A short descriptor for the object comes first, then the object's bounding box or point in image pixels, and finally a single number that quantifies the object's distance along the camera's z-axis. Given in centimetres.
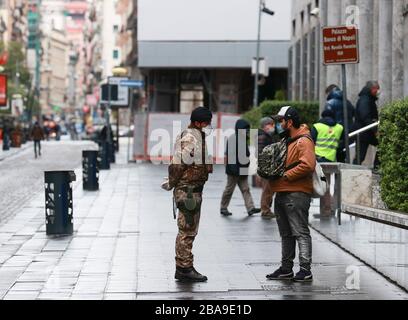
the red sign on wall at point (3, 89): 7419
